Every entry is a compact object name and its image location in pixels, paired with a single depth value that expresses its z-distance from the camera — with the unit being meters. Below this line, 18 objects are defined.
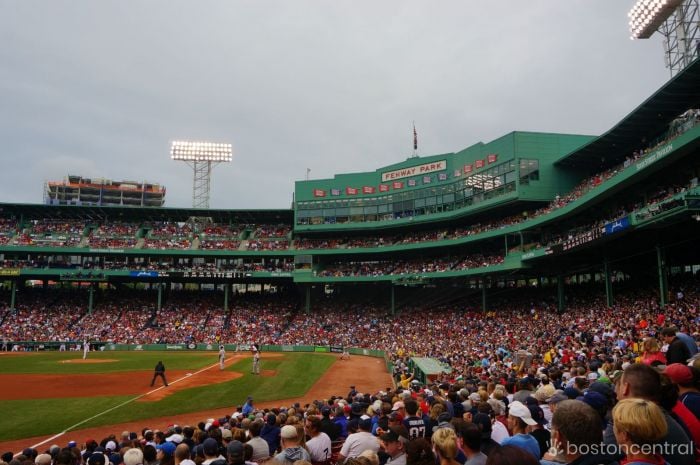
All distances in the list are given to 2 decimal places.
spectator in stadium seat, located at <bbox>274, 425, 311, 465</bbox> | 6.85
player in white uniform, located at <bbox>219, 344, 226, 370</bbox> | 34.21
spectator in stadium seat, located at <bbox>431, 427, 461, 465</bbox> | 4.94
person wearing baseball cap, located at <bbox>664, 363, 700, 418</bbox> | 5.18
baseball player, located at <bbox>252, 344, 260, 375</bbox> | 32.69
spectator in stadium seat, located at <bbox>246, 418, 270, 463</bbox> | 7.89
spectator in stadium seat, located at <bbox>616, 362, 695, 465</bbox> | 4.50
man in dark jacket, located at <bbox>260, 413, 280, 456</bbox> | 9.04
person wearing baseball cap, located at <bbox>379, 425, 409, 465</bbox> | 5.86
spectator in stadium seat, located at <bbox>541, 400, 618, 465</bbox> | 3.73
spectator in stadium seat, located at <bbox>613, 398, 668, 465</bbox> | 3.54
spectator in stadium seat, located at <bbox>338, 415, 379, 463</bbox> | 7.07
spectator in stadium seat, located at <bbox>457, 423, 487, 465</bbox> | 5.21
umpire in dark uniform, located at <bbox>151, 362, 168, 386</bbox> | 27.47
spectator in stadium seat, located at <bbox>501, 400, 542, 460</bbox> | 5.59
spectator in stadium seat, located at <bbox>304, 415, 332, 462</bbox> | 7.75
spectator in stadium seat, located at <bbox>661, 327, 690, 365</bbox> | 7.70
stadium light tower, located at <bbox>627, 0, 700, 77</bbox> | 33.72
